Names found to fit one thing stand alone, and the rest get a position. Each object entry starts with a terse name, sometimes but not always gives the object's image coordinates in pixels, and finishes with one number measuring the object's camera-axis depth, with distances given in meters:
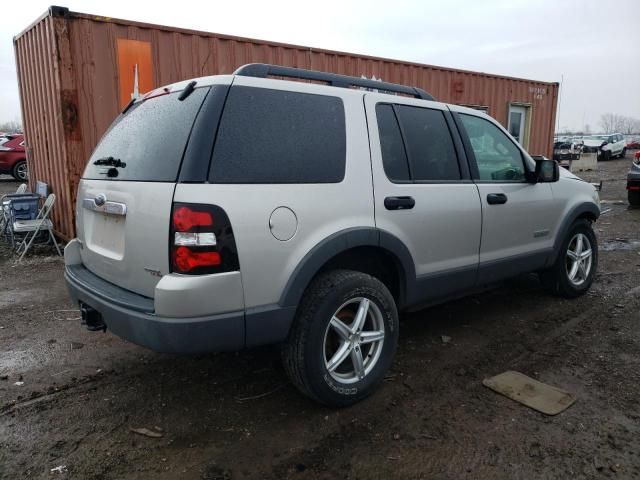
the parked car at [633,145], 39.66
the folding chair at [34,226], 6.66
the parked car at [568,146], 28.12
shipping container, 6.08
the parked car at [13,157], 14.95
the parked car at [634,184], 10.30
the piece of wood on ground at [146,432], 2.63
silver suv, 2.30
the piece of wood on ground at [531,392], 2.87
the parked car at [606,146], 30.19
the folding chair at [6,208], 7.35
